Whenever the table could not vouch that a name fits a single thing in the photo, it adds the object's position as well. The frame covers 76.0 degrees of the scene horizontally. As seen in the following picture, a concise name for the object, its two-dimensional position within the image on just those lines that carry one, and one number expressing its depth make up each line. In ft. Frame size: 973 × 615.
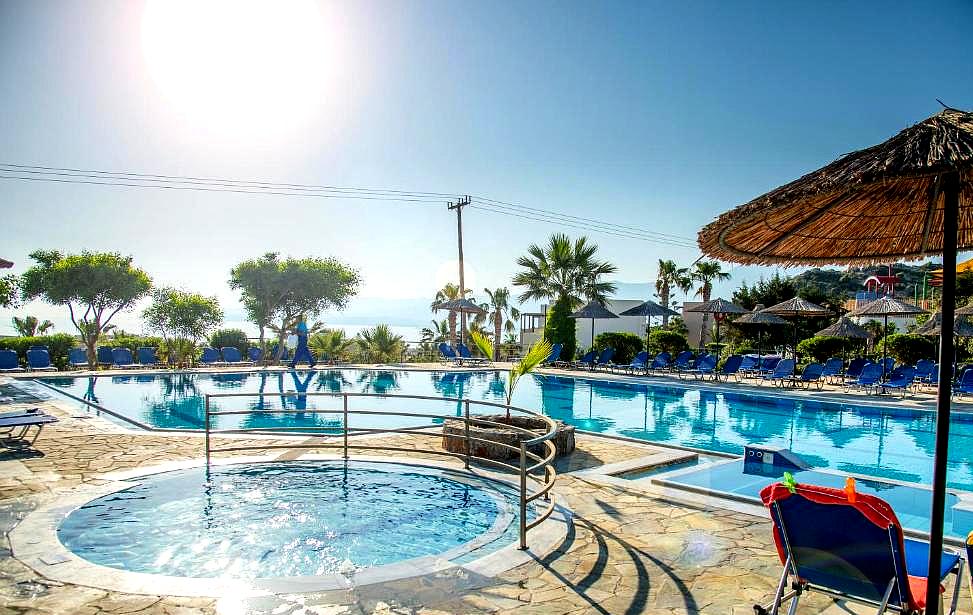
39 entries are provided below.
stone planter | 24.07
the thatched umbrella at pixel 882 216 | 8.75
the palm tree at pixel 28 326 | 91.68
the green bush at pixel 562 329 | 77.71
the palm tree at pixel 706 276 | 111.50
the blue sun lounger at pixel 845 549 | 9.12
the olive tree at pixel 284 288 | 97.19
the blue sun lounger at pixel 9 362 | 61.42
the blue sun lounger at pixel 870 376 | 50.88
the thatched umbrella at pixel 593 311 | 72.90
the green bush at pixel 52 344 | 69.82
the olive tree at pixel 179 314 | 89.76
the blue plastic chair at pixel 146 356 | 71.15
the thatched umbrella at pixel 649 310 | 72.31
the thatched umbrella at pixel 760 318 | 65.46
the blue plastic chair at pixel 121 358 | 69.92
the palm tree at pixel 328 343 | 81.15
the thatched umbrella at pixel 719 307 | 65.82
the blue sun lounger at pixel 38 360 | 64.90
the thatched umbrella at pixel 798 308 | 58.08
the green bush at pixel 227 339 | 85.56
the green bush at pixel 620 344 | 76.79
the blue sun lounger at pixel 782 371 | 56.59
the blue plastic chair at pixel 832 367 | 57.82
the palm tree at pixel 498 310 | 131.03
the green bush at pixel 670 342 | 77.20
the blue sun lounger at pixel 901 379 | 50.96
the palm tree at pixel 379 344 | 84.17
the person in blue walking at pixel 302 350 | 73.77
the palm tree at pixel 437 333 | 120.88
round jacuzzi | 14.92
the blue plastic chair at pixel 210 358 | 75.51
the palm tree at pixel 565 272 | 81.71
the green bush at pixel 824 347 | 70.13
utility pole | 94.89
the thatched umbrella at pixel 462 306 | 82.12
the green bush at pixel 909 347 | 62.90
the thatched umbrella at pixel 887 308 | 52.16
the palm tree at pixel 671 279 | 114.21
